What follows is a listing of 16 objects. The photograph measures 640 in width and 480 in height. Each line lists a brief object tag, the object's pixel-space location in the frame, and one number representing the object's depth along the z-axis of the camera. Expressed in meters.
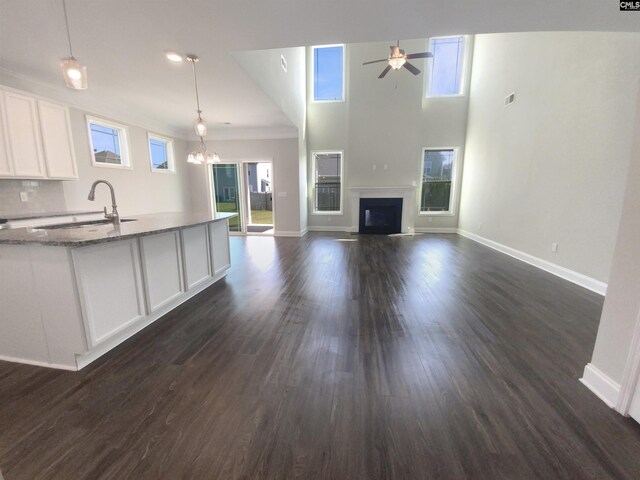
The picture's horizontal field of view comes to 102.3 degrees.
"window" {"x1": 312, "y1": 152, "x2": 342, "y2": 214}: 7.93
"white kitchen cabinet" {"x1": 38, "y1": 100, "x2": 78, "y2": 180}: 3.41
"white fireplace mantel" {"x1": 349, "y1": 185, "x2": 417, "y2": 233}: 7.43
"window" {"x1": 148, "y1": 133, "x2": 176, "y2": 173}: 5.91
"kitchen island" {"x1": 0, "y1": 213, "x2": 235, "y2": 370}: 1.75
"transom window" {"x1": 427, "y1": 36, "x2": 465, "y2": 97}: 7.17
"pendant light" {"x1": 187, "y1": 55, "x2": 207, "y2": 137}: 2.96
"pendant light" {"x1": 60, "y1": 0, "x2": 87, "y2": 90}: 1.89
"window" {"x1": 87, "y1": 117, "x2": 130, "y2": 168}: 4.50
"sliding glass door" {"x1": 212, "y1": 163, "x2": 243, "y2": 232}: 7.17
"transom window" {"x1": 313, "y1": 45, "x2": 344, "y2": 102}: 7.47
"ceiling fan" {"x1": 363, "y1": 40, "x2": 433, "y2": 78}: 4.81
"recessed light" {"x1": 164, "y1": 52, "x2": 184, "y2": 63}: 2.90
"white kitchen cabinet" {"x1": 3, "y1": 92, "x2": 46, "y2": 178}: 3.05
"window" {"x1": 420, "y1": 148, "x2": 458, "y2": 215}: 7.60
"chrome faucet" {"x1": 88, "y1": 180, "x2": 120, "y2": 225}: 2.80
